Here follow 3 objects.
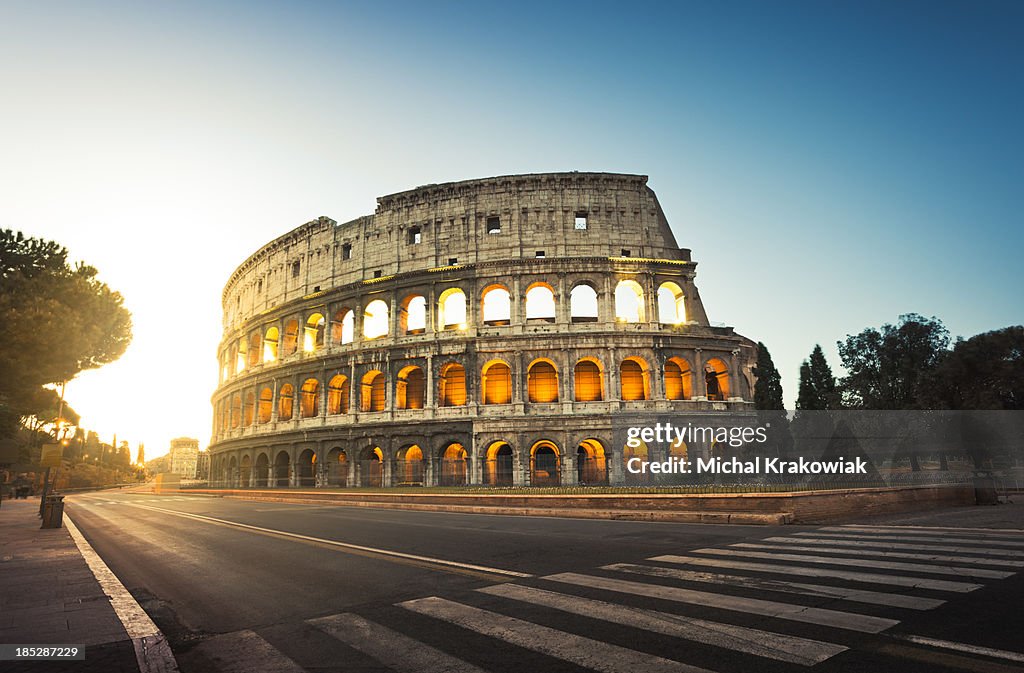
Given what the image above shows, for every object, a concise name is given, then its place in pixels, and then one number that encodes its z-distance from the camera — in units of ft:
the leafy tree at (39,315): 54.85
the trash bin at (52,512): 49.34
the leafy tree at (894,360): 118.21
